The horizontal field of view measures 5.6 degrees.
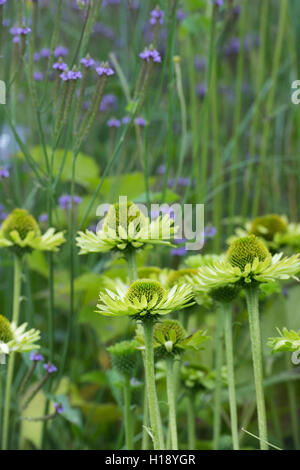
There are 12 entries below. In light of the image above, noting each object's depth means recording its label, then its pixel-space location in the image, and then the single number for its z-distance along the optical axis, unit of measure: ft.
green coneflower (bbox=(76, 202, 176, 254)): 8.03
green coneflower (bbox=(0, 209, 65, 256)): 8.32
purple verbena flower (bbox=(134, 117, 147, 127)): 8.87
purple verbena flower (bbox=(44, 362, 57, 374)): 8.34
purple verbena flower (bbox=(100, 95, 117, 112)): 9.52
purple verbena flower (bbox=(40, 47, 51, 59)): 9.18
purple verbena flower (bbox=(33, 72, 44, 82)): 8.89
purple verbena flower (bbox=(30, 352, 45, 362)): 8.31
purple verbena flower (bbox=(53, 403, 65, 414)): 8.36
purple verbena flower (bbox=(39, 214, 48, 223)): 8.95
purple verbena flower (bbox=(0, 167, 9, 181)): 8.55
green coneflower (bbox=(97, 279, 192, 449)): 7.78
